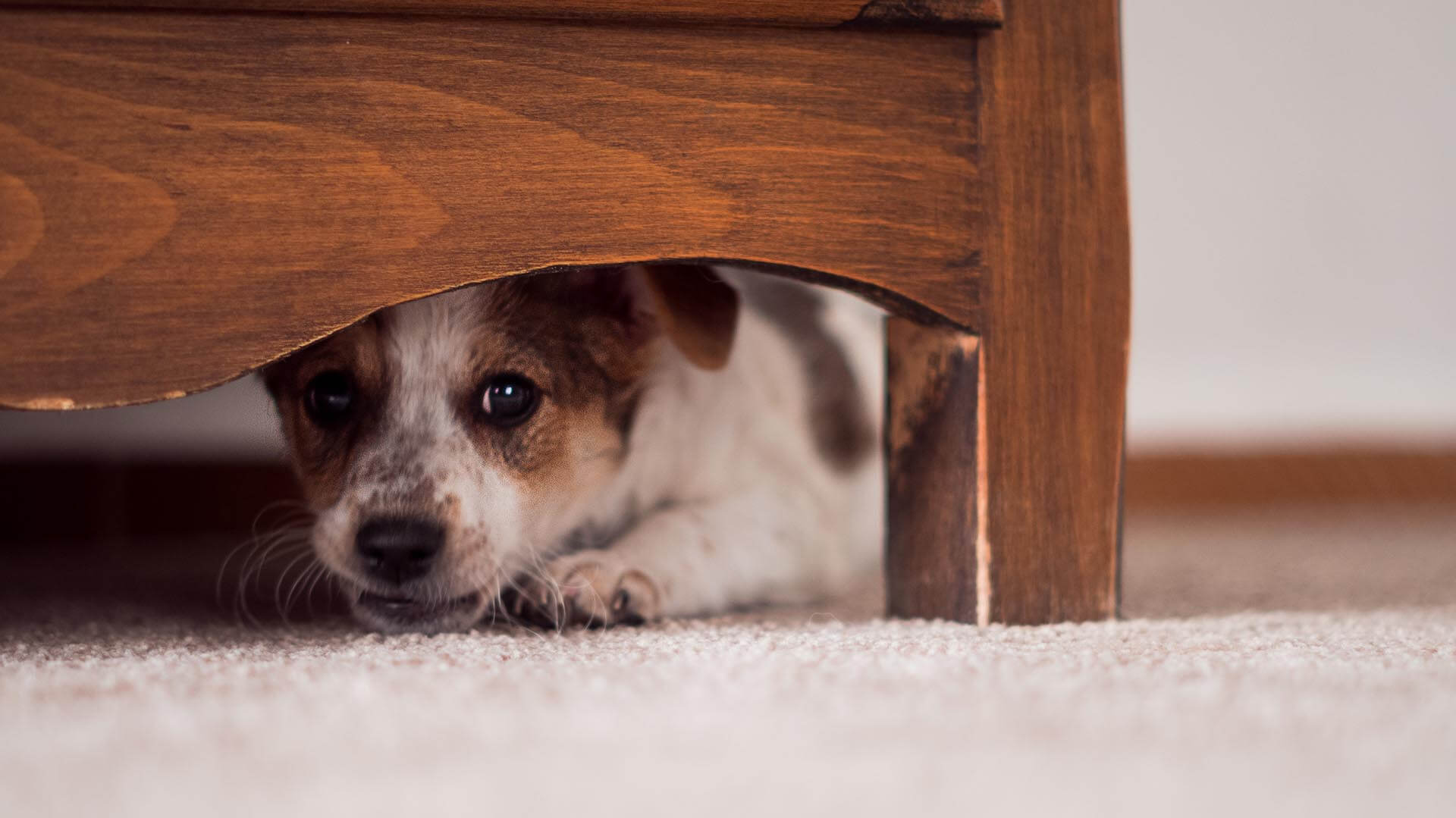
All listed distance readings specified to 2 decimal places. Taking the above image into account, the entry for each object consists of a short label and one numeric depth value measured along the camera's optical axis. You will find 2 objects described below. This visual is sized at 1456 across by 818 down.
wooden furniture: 0.72
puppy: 0.79
